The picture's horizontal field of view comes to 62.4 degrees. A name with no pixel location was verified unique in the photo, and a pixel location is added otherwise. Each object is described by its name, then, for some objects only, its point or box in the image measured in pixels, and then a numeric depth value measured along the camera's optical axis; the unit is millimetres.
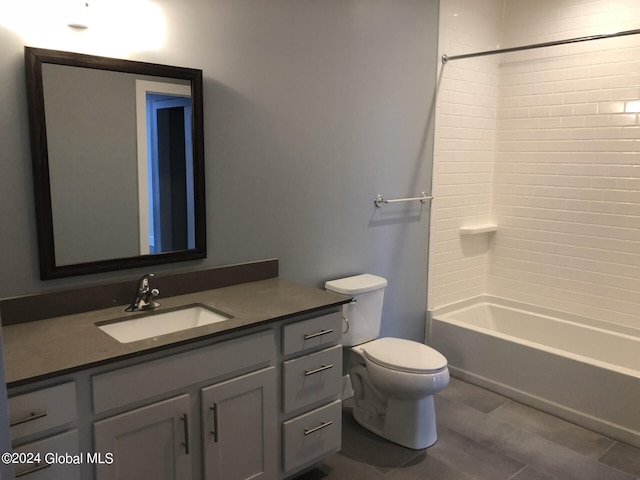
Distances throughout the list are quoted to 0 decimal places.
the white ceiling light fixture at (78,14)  1892
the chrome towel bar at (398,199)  3133
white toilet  2566
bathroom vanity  1523
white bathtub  2746
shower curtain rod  2784
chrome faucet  2090
